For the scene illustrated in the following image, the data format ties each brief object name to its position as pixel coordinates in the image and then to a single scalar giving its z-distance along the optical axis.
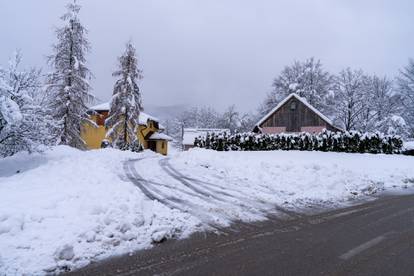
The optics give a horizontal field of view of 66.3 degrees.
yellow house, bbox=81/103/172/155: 43.72
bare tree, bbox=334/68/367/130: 46.16
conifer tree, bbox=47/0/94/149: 28.61
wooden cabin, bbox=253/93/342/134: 34.47
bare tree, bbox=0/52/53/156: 14.05
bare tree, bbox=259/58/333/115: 48.50
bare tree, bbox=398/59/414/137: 41.94
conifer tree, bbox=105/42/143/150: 34.91
